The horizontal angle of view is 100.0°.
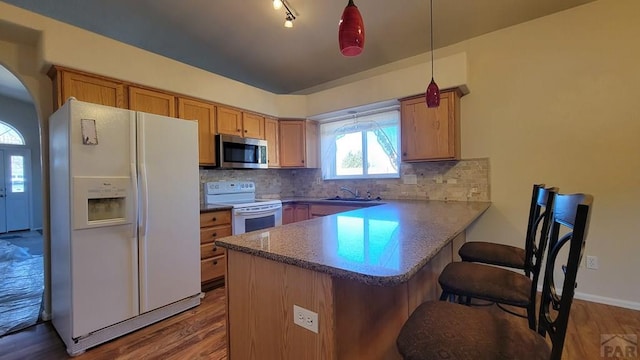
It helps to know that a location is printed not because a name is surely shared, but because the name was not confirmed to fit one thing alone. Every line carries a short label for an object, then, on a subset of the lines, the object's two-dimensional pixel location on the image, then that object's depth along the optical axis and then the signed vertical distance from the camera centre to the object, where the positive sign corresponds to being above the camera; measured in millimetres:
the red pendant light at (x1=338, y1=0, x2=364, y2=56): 1232 +693
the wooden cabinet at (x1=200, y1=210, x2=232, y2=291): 2771 -697
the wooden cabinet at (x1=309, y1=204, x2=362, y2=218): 3399 -389
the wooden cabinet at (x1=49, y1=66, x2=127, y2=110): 2197 +824
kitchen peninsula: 864 -390
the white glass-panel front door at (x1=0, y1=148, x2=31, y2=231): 6230 -76
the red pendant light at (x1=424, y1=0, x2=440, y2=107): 2186 +670
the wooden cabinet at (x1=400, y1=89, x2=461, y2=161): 2875 +546
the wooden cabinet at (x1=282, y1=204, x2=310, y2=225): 3740 -459
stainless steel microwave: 3252 +367
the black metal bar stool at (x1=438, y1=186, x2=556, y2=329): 1246 -530
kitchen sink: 3566 -278
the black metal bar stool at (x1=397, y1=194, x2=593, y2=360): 771 -521
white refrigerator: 1856 -293
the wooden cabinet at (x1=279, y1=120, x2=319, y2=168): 4059 +553
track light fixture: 2223 +1531
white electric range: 3061 -291
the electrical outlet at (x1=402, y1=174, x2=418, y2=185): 3363 -16
